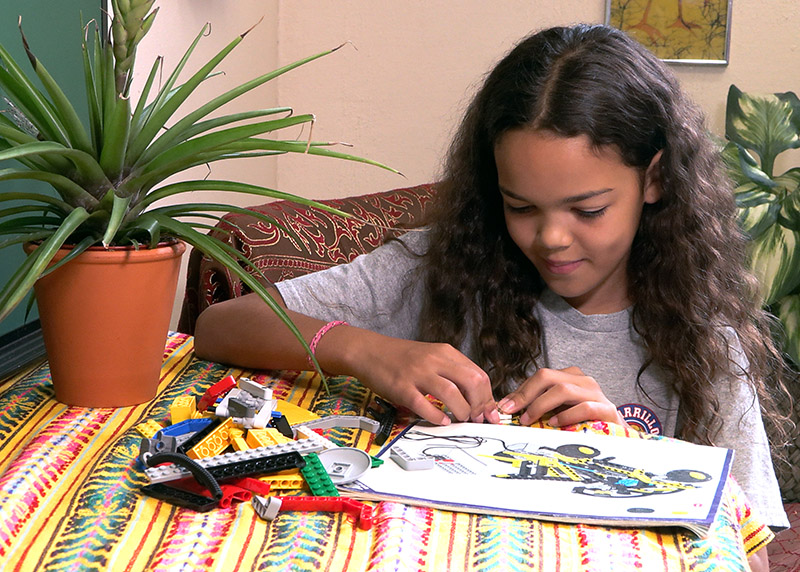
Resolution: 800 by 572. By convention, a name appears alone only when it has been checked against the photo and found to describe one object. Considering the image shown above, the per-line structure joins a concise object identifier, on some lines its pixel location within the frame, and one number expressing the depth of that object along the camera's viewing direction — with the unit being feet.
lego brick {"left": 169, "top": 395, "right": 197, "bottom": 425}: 2.61
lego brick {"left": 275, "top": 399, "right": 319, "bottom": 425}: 2.68
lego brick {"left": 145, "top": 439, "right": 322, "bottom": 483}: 2.18
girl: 3.51
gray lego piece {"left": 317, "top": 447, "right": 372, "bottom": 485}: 2.24
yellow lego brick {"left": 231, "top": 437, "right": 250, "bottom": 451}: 2.38
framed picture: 8.53
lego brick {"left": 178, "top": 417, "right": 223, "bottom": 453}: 2.35
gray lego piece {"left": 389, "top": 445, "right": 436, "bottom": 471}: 2.34
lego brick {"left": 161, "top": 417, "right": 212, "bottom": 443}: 2.49
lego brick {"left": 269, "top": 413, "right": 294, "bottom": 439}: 2.53
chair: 4.80
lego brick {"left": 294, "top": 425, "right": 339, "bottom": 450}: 2.40
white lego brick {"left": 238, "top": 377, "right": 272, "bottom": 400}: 2.64
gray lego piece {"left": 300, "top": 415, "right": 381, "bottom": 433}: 2.66
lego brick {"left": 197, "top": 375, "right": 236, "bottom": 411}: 2.70
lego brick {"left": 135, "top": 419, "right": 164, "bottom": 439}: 2.53
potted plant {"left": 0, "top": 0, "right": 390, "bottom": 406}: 2.61
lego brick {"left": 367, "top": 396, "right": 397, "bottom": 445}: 2.63
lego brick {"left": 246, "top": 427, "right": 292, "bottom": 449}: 2.40
